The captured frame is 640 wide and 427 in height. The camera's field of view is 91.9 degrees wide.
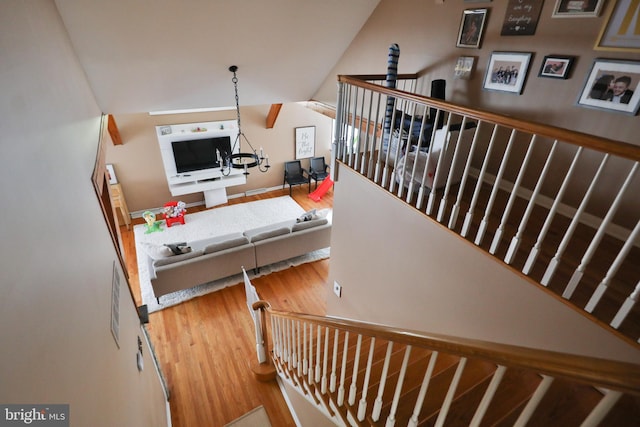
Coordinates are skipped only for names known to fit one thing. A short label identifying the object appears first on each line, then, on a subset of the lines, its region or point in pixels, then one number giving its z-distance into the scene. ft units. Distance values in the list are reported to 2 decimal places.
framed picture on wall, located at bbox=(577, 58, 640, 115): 6.75
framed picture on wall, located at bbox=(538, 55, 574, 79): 7.73
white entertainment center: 22.86
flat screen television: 23.36
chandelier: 13.30
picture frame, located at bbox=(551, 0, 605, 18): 7.09
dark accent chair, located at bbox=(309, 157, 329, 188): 28.19
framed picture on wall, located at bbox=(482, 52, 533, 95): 8.65
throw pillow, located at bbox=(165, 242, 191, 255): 16.21
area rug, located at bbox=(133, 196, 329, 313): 17.11
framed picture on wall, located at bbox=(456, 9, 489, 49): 9.43
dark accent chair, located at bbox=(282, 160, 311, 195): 27.89
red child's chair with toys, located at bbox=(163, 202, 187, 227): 23.11
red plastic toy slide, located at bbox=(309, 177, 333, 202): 27.63
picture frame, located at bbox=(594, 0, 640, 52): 6.65
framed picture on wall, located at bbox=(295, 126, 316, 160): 28.01
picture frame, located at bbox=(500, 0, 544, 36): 8.17
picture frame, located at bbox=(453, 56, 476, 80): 10.00
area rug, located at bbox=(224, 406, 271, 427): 10.90
